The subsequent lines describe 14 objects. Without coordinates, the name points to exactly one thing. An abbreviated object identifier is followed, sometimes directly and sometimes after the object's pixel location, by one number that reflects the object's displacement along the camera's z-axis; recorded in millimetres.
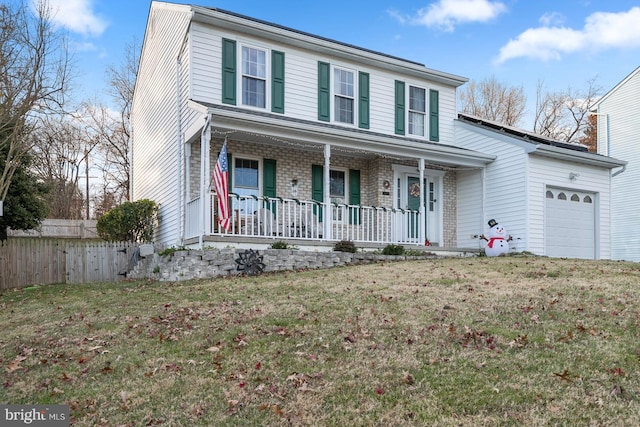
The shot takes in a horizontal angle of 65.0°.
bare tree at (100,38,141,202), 28969
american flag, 10047
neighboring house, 18734
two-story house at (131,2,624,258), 11828
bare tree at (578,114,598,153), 29491
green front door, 14609
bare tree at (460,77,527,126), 31703
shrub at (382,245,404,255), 12234
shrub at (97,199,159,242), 14719
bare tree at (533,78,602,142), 30438
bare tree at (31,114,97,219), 27406
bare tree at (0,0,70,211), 10352
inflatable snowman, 13469
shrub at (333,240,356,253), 11719
